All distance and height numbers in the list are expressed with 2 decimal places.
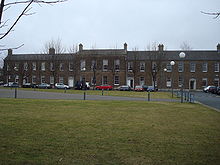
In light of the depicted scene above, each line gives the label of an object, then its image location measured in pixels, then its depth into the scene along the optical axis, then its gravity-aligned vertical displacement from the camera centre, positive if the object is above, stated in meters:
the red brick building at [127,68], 51.50 +3.91
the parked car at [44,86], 53.06 -0.75
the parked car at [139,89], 46.59 -1.09
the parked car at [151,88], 45.91 -0.86
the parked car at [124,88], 47.91 -0.94
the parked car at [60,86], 51.62 -0.70
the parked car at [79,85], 48.49 -0.50
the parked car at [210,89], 41.56 -0.85
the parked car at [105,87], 50.53 -0.81
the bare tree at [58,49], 54.92 +8.46
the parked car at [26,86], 54.59 -0.81
